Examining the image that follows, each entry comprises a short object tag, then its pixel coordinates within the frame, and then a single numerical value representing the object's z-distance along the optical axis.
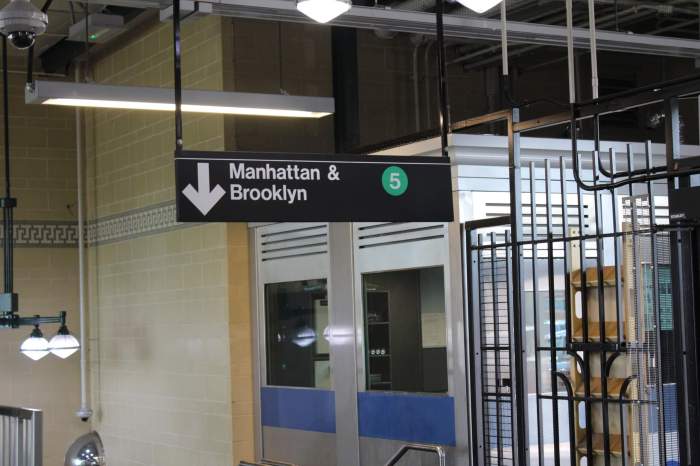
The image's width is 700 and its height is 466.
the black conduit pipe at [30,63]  6.52
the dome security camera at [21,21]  5.36
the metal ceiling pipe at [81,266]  11.03
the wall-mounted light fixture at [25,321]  9.52
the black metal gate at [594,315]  4.29
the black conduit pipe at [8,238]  9.66
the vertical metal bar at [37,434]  7.07
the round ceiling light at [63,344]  9.53
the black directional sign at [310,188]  4.94
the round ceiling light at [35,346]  9.55
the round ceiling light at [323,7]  4.73
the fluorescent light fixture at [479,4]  4.64
